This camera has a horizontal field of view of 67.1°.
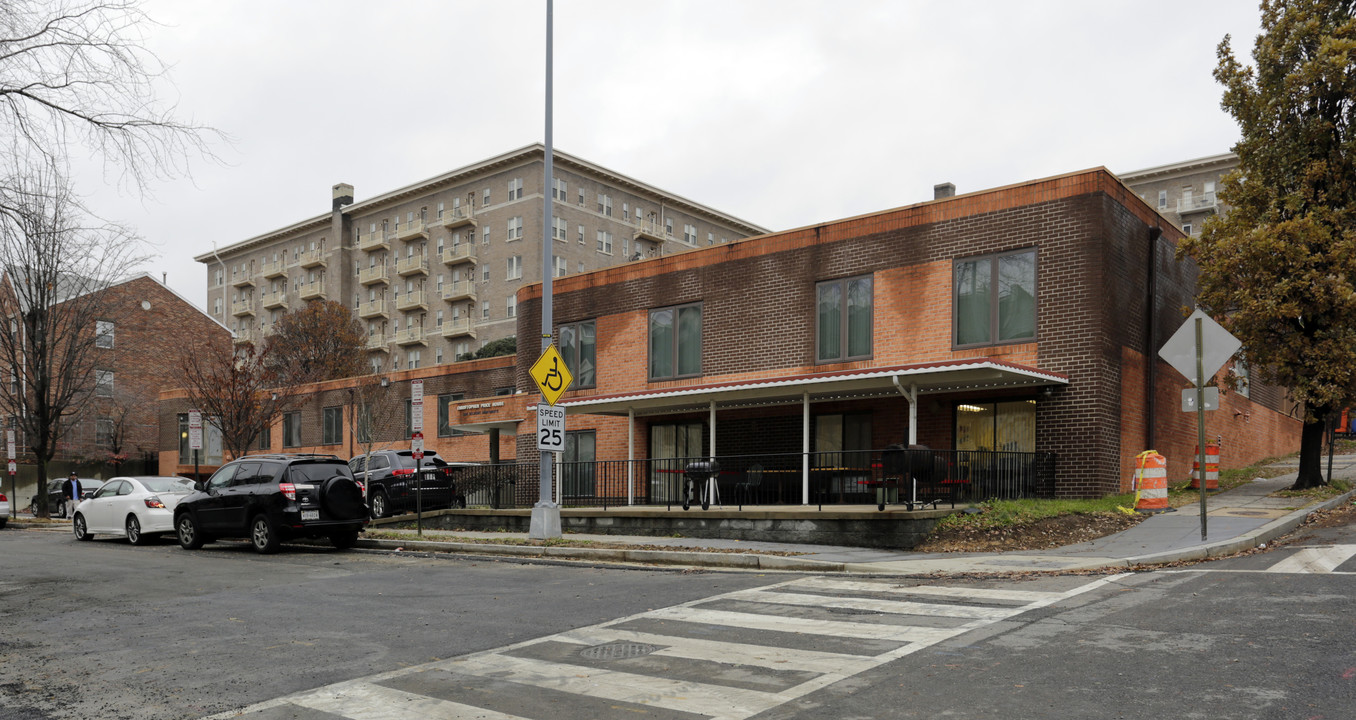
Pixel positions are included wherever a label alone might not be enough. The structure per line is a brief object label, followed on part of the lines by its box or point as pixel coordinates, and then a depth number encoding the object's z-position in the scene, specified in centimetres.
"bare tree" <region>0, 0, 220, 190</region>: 972
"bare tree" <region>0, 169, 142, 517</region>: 2962
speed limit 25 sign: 1767
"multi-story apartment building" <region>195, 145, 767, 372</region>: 6888
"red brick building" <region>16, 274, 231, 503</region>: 5494
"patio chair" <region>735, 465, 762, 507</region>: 1917
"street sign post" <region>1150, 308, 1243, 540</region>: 1364
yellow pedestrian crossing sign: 1788
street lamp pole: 1805
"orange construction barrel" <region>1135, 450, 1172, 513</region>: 1773
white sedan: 2058
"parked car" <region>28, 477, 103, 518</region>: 3675
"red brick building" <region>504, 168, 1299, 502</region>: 1905
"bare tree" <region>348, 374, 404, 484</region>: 4409
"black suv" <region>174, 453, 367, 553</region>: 1770
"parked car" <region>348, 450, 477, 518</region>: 2519
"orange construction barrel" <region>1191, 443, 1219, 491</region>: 2139
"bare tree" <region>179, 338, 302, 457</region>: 3400
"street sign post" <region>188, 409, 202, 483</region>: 2614
